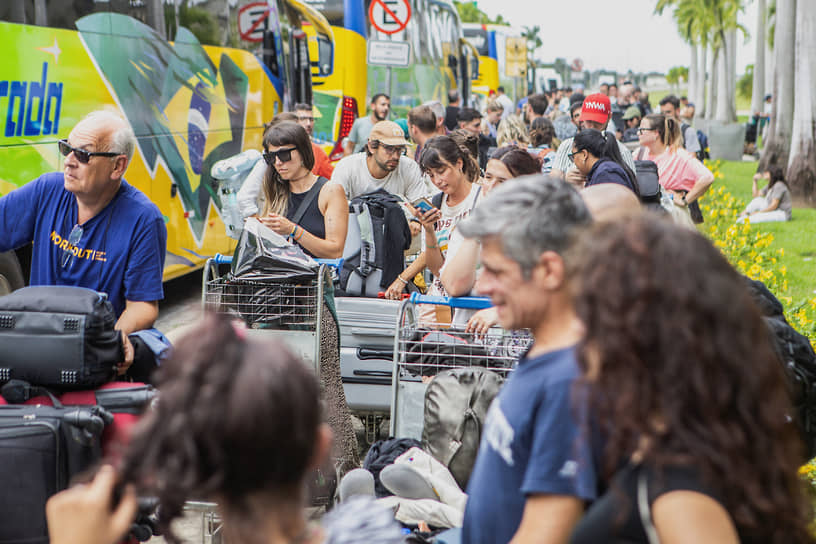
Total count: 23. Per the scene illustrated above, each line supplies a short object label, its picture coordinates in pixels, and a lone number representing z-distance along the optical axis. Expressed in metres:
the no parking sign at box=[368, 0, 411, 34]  14.04
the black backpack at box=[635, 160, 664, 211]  7.35
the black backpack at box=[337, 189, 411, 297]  6.02
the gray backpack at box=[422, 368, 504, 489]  3.92
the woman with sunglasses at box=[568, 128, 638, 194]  6.54
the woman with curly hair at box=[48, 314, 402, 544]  1.61
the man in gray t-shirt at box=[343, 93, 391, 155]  13.92
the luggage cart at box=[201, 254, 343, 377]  4.91
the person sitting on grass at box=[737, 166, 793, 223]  16.34
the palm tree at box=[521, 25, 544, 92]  142.62
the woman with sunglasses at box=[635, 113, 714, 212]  9.59
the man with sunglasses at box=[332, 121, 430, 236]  7.17
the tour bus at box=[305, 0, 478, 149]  17.05
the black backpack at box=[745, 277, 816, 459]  3.24
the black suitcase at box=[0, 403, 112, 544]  2.80
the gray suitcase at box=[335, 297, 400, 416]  5.48
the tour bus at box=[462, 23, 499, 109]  40.75
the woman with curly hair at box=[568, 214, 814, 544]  1.78
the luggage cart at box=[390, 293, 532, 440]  4.41
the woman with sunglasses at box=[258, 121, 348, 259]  5.77
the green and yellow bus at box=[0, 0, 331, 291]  7.14
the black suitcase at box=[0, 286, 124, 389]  2.93
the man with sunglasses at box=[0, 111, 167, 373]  3.82
